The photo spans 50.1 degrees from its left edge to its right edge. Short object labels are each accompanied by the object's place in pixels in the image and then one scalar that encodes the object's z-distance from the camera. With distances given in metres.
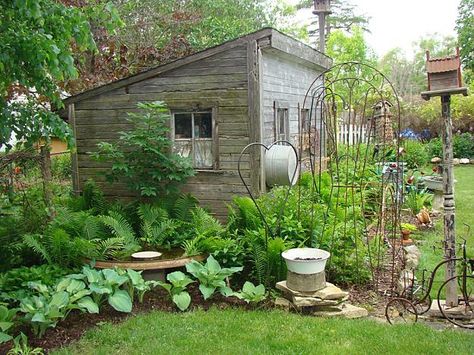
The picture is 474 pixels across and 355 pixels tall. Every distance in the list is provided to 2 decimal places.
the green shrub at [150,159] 7.87
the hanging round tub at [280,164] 7.55
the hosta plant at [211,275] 5.52
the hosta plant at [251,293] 5.46
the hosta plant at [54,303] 4.60
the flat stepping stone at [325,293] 5.37
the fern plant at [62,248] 6.07
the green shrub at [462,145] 20.14
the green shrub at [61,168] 13.28
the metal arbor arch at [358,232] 6.16
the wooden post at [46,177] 7.25
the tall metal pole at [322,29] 15.14
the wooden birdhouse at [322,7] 14.39
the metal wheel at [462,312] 4.94
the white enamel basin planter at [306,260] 5.36
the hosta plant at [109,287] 5.06
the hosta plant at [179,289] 5.39
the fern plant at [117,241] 6.31
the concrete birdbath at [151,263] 6.09
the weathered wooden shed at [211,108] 7.92
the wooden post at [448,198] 5.01
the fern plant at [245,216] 6.70
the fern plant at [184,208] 7.80
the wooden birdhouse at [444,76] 4.91
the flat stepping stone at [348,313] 5.25
